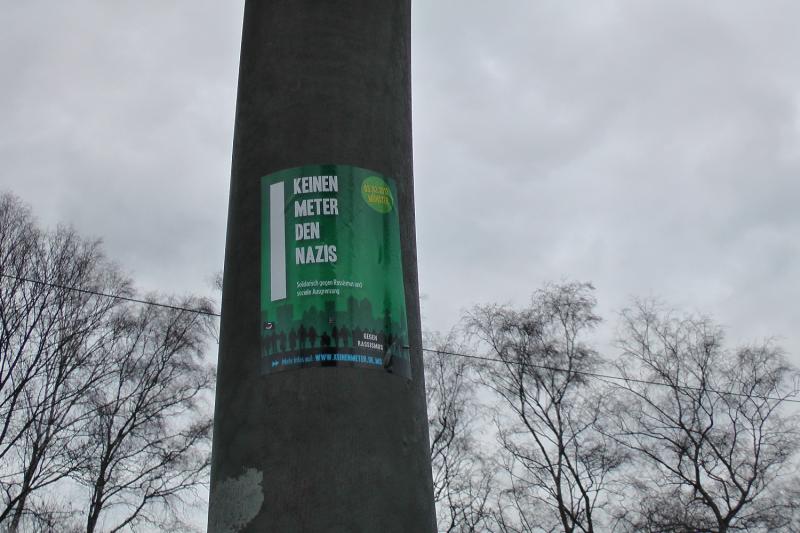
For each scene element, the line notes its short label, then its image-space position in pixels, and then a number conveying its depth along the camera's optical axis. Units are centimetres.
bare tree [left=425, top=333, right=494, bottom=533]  2742
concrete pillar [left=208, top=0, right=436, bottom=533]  335
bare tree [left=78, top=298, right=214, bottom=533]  2325
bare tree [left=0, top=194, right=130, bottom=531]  2095
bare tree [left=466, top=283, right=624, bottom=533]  2566
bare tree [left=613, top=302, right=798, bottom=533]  2338
